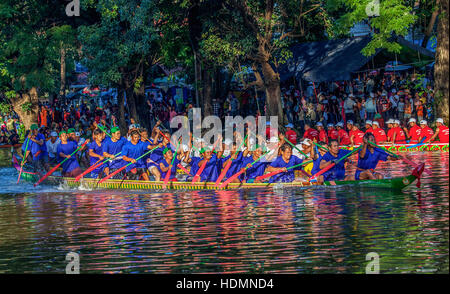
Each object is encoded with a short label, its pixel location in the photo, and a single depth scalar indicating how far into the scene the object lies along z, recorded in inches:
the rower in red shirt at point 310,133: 1118.4
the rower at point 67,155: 983.0
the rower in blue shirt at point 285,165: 794.2
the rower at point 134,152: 900.0
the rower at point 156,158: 894.4
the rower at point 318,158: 786.2
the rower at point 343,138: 1125.7
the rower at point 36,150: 1057.5
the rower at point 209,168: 836.0
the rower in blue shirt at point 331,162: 781.3
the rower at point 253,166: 818.8
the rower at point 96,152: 936.9
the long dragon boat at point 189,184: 733.9
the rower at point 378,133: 1113.4
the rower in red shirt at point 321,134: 1056.6
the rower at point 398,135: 1131.6
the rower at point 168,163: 874.8
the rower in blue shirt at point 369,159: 784.9
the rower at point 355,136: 1080.4
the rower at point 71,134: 1067.2
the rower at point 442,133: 1094.4
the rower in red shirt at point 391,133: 1125.7
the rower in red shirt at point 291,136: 1117.1
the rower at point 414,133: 1133.9
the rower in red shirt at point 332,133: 1166.3
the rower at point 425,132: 1101.7
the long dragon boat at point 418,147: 1093.1
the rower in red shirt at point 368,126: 1106.5
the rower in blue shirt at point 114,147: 916.6
